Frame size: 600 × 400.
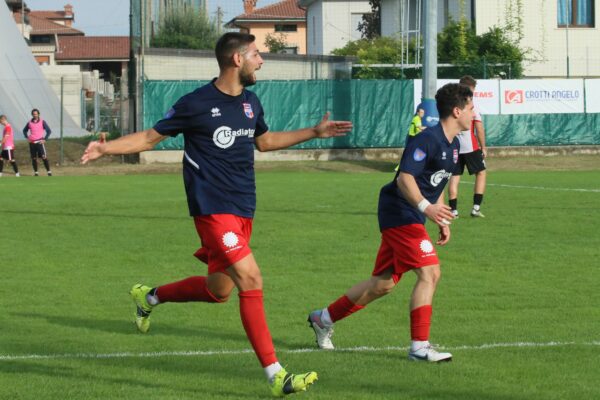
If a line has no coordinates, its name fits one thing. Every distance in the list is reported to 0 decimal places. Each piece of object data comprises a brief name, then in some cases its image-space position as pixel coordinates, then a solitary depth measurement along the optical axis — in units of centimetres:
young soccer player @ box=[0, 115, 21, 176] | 3127
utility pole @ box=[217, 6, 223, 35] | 4985
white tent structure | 4219
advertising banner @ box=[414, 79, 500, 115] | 3319
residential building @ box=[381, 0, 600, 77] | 4459
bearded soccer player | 673
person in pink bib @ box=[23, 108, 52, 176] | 3100
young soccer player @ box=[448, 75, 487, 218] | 1683
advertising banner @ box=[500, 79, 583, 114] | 3372
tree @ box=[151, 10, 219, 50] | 6456
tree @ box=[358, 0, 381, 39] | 5991
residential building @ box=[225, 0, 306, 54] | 9306
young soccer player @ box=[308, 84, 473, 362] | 735
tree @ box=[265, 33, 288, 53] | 8100
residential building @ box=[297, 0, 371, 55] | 6694
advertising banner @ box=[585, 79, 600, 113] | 3426
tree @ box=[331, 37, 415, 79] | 3941
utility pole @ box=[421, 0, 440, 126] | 2455
